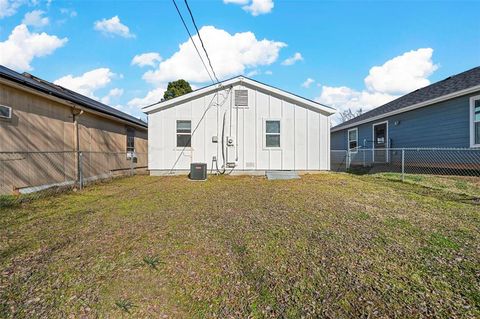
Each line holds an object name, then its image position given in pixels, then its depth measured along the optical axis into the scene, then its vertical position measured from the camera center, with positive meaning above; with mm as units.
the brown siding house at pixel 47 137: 6285 +600
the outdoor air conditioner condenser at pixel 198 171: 9721 -631
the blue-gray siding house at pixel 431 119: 8836 +1469
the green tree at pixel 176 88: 23484 +6107
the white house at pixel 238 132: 10664 +907
